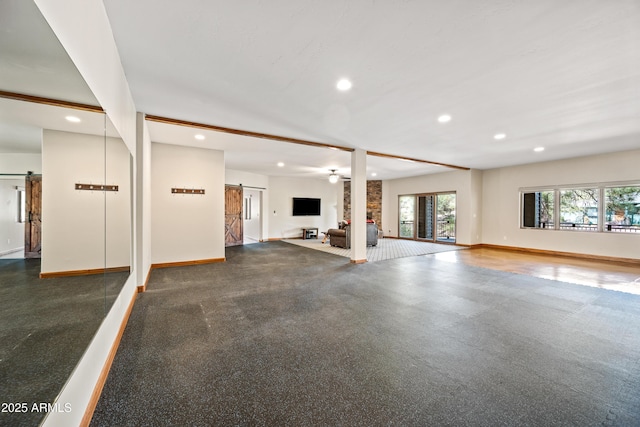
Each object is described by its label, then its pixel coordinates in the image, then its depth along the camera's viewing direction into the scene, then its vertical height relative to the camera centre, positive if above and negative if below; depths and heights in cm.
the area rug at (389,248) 726 -119
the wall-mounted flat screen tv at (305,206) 1127 +25
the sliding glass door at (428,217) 1012 -19
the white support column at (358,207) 609 +10
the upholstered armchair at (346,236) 837 -80
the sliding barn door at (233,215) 897 -12
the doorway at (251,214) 1127 -10
